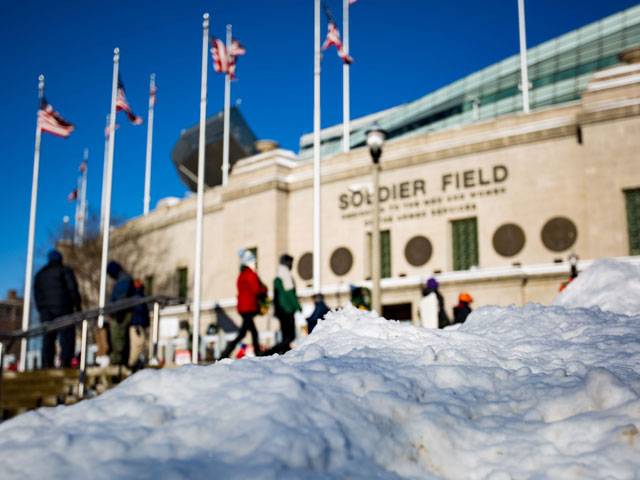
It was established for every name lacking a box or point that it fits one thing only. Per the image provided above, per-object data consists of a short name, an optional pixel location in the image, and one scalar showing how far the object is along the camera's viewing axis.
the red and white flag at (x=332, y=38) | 19.31
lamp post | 12.33
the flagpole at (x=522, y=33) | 23.98
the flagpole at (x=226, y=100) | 22.98
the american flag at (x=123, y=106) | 21.58
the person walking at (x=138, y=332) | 12.19
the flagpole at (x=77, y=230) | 37.06
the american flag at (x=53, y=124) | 21.45
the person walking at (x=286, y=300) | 10.66
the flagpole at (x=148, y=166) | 36.00
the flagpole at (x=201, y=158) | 18.54
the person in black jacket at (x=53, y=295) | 11.88
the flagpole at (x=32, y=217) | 23.27
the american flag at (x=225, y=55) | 20.33
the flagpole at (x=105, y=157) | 26.55
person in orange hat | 13.59
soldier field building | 19.86
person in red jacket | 10.70
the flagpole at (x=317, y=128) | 18.94
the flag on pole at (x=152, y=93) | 31.81
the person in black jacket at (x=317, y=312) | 11.37
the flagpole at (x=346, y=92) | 25.48
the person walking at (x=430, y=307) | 14.59
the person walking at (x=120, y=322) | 11.48
